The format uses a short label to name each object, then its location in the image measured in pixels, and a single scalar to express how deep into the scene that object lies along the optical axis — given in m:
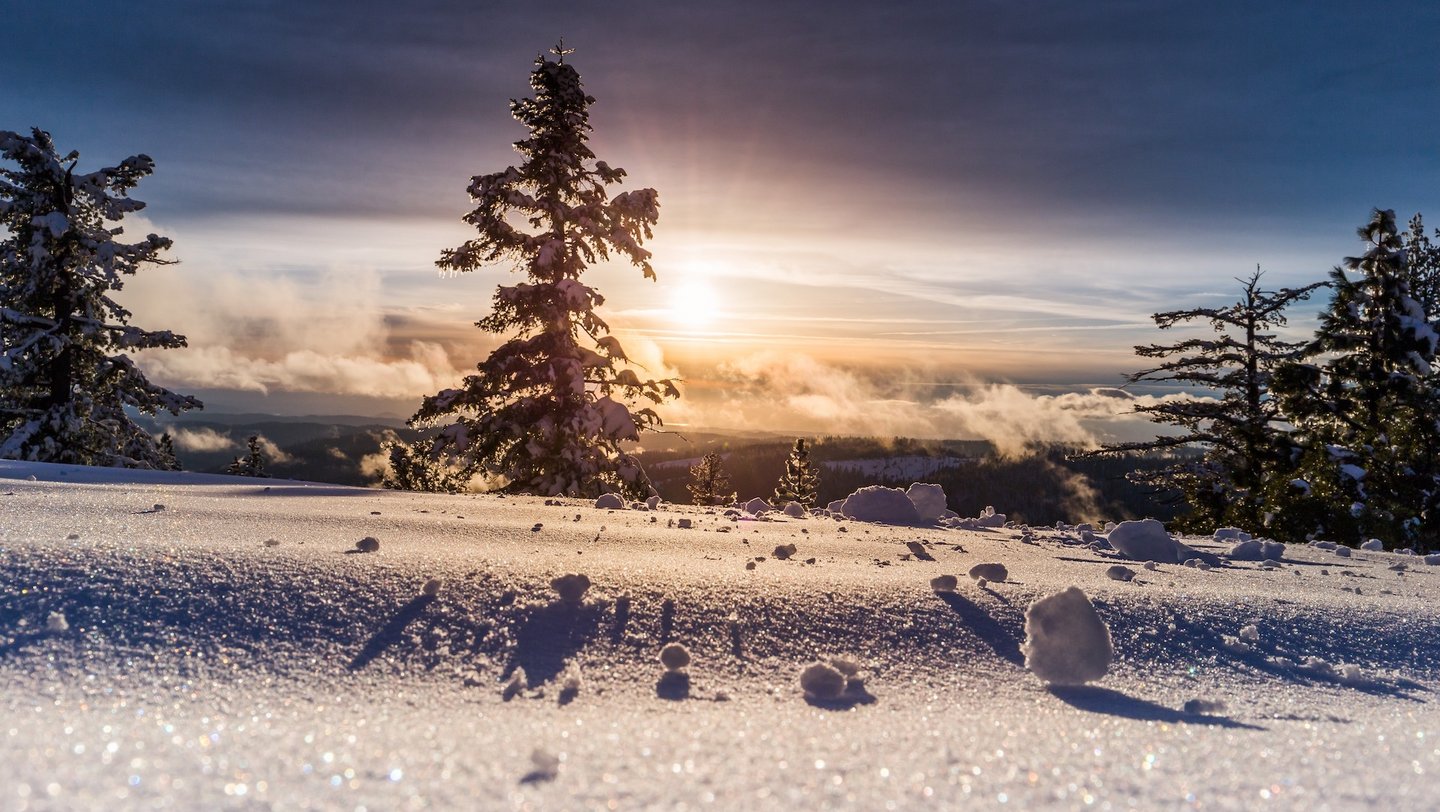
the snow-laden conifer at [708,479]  54.59
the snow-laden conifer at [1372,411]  10.27
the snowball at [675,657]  2.06
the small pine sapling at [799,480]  49.28
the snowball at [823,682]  1.95
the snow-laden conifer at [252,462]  44.56
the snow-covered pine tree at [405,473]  40.72
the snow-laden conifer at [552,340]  13.20
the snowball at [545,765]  1.34
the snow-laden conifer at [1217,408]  23.41
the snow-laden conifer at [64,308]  15.33
